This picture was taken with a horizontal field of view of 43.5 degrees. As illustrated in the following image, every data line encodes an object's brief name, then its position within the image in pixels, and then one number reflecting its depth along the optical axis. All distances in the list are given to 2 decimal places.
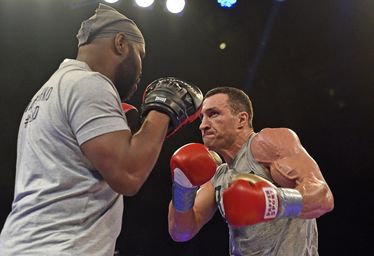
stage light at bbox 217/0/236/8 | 4.33
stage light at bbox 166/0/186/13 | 4.23
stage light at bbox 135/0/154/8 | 4.14
